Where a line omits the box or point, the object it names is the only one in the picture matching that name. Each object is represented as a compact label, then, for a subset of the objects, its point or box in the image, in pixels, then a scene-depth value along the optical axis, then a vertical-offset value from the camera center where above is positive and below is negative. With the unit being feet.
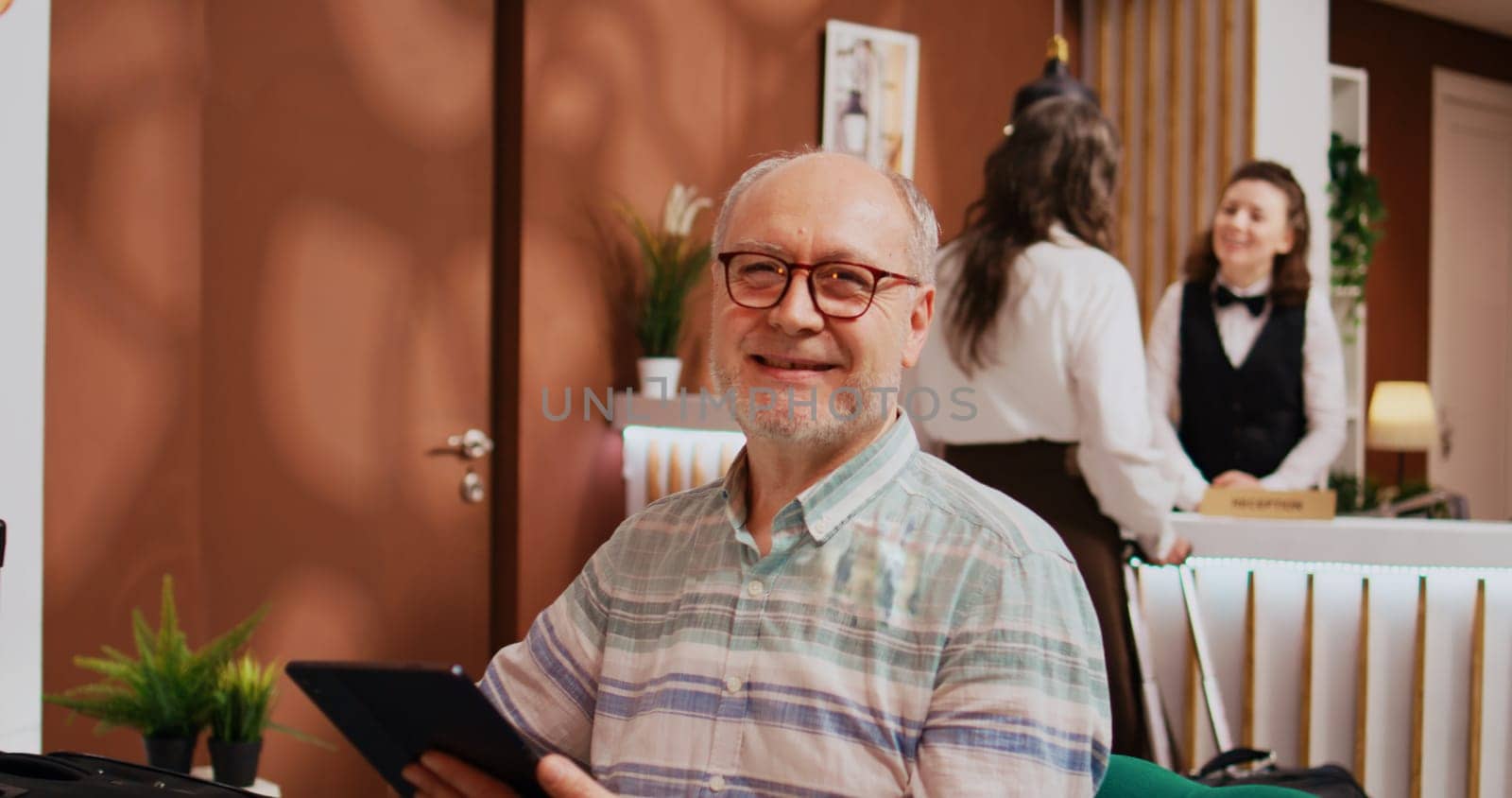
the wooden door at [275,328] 9.29 +0.44
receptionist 10.75 +0.42
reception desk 7.75 -1.47
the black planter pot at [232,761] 7.47 -2.11
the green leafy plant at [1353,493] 12.71 -0.90
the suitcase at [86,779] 3.98 -1.21
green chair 3.92 -1.14
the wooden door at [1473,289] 22.03 +1.94
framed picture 13.93 +3.20
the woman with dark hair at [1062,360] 8.05 +0.23
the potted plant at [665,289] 12.10 +0.93
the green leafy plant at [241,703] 7.52 -1.79
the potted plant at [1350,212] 17.81 +2.55
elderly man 3.62 -0.60
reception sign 8.15 -0.63
